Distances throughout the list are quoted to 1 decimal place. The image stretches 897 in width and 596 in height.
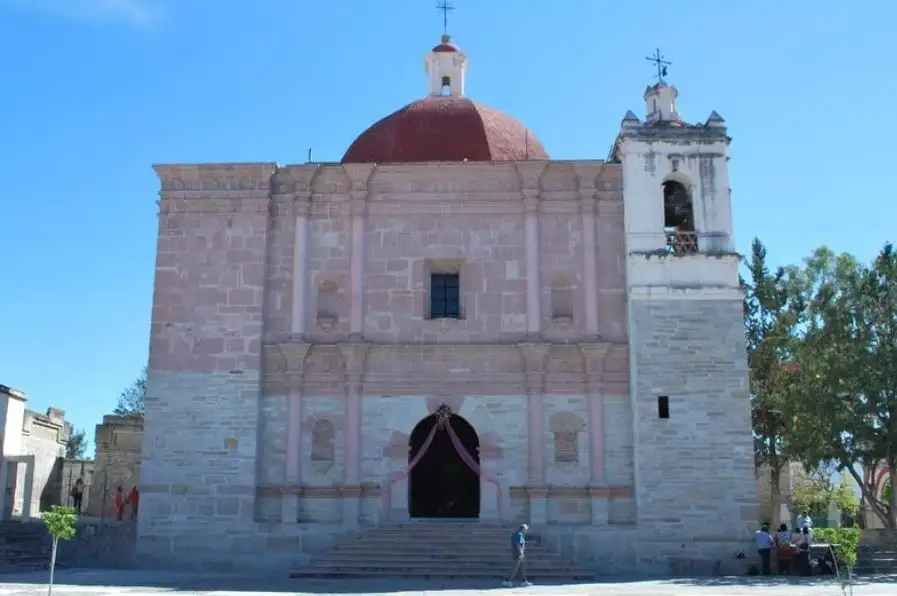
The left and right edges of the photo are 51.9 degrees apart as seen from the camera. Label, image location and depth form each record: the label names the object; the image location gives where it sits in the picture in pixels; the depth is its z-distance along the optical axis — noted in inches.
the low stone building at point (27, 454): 844.0
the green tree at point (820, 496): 1413.6
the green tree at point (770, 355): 1003.9
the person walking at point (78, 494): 990.4
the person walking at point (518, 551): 611.8
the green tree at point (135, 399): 1764.3
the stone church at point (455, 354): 710.5
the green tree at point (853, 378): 775.7
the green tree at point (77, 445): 1975.1
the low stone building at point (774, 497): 1059.9
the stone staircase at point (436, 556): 653.3
